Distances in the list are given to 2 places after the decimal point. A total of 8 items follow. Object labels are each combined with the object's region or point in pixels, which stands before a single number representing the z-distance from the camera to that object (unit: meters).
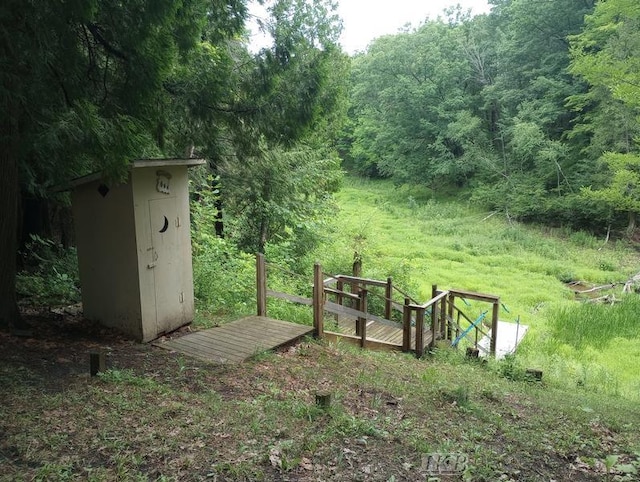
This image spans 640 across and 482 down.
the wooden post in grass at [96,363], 4.58
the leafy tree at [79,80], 4.03
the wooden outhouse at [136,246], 5.92
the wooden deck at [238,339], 5.97
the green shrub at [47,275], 7.38
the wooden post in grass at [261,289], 7.40
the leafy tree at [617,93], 14.42
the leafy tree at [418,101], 36.41
